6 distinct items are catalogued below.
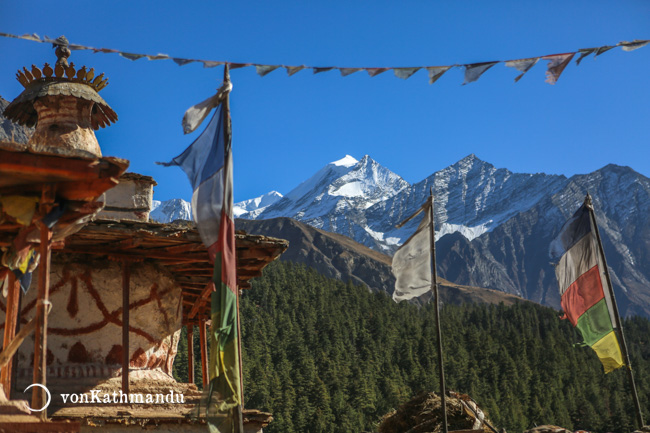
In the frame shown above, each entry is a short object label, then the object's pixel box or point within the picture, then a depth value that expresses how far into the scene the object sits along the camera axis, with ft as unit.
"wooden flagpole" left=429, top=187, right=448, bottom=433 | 52.80
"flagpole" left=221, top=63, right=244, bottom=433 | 36.50
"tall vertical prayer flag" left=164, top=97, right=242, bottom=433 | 32.96
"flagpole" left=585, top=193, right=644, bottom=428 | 53.11
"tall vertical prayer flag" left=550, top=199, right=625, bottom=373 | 57.72
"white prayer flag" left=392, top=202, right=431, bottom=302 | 58.85
